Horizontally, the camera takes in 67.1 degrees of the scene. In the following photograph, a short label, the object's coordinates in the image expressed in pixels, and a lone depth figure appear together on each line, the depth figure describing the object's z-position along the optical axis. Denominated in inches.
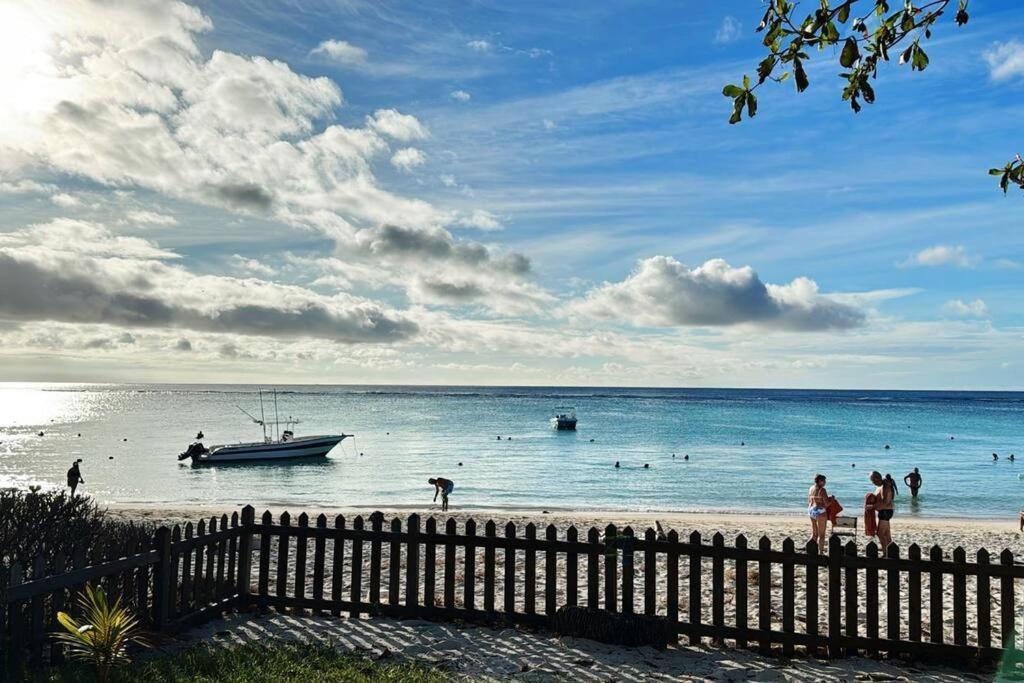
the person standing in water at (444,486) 1253.7
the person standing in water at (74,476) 1345.5
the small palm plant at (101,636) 274.2
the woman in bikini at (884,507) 707.4
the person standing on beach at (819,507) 749.3
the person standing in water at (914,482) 1557.6
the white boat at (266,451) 2306.8
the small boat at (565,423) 3932.1
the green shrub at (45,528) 391.2
